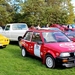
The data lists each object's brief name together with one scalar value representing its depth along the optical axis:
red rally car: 7.77
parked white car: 15.63
